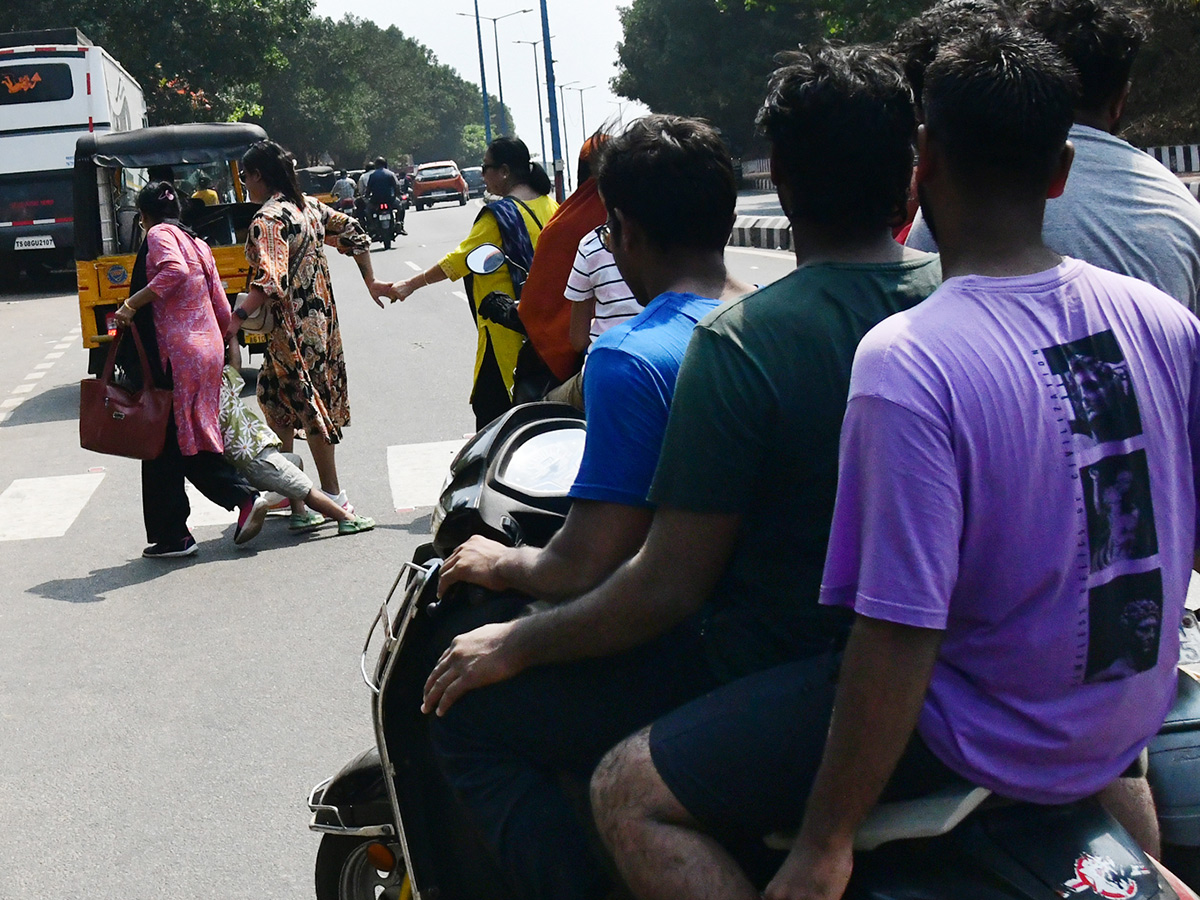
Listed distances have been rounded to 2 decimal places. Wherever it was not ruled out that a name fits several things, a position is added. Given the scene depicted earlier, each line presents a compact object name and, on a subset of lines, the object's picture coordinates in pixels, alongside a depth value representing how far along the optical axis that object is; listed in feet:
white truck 77.25
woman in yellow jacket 21.07
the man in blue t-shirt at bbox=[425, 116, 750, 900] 7.27
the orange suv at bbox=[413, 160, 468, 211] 195.21
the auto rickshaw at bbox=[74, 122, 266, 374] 40.70
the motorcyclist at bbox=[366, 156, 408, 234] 98.32
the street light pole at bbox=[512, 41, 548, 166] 262.59
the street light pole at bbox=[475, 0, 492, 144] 246.08
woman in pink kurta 22.13
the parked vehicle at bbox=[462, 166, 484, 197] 238.89
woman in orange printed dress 23.21
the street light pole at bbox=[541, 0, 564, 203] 121.80
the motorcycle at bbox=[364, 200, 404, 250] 99.19
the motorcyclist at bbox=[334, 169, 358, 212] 108.58
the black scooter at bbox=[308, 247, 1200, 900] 5.66
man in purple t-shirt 5.37
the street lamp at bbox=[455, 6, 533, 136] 263.70
